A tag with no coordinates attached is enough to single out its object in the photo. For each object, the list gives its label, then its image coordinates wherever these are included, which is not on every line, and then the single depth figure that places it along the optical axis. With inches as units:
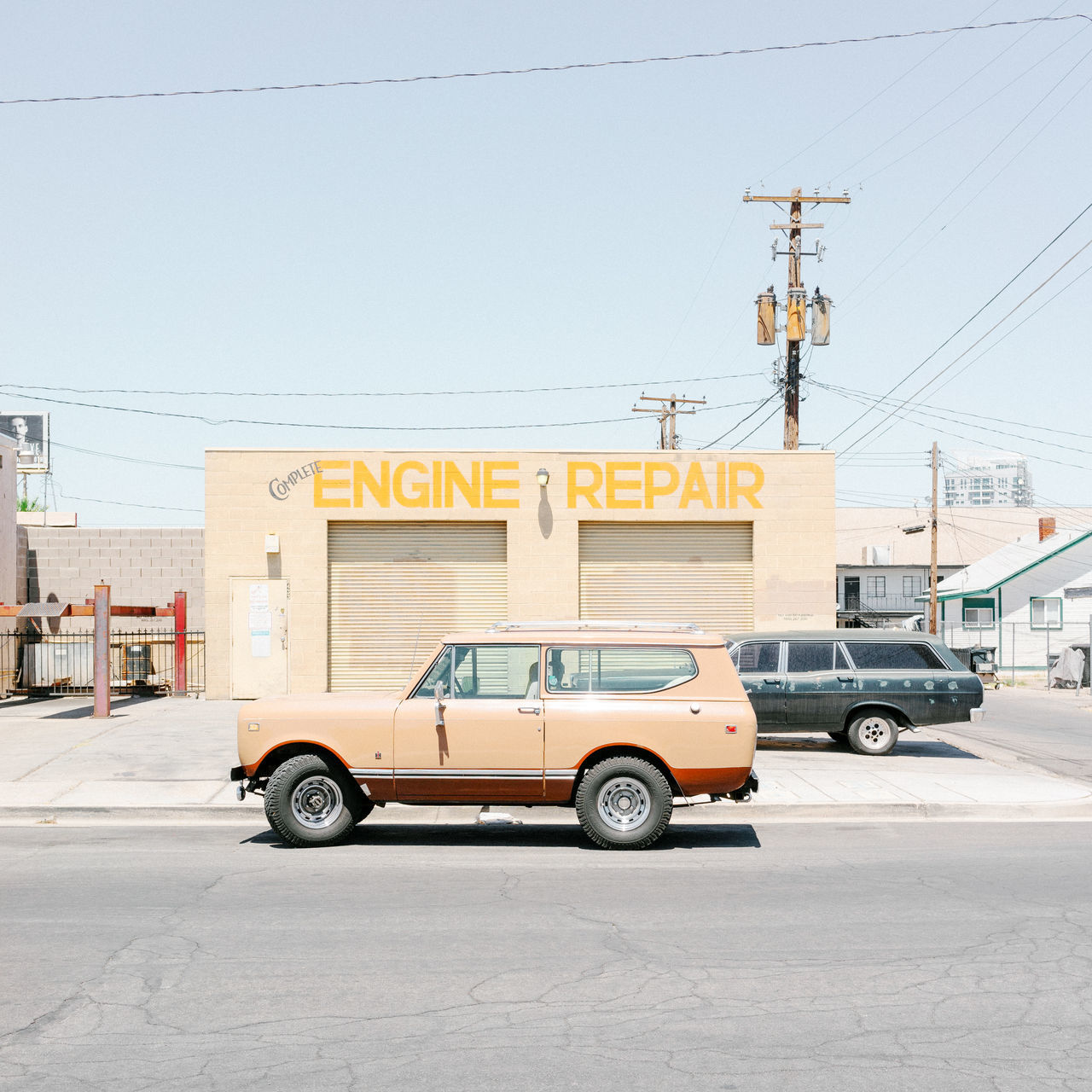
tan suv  400.2
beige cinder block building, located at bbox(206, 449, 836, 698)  908.6
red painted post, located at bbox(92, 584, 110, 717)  799.1
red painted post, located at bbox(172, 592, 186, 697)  981.2
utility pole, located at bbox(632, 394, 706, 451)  1814.7
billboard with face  2576.3
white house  1646.2
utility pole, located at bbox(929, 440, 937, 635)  1640.0
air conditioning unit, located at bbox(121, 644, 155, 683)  1032.2
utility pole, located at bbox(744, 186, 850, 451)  1145.4
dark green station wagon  655.8
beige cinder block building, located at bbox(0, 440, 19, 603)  1021.8
